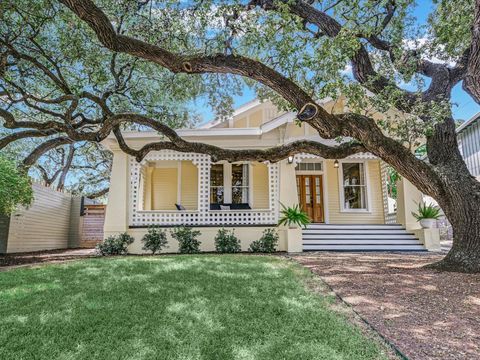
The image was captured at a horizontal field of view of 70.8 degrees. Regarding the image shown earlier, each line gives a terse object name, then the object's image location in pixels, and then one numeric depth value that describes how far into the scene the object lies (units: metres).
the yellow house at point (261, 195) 10.66
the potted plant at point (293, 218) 10.18
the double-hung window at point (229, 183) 12.79
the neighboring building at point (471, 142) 16.25
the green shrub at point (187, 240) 10.16
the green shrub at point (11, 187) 8.16
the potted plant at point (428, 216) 10.25
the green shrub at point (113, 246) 9.99
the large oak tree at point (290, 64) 6.00
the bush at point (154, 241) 10.17
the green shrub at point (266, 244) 10.09
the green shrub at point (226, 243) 10.10
